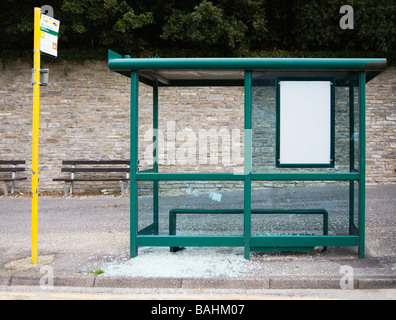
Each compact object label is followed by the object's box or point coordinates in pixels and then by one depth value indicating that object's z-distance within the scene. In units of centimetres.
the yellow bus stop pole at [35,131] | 502
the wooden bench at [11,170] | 1193
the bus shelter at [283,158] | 512
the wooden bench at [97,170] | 1171
